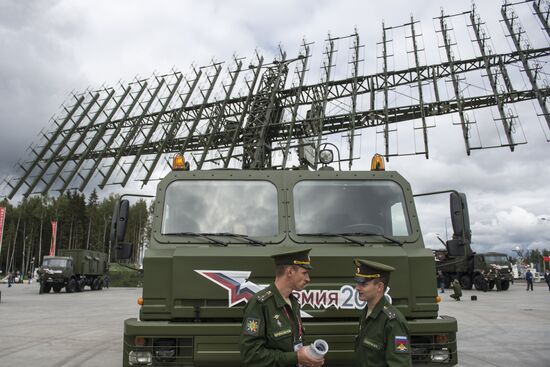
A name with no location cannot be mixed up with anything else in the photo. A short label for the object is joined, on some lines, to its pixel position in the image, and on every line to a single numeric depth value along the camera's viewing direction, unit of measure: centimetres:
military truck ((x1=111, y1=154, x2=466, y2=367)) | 361
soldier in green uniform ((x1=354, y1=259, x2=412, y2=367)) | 245
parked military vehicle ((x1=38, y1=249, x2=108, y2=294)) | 2500
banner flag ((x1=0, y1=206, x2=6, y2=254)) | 2519
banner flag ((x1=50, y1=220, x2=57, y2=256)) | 3522
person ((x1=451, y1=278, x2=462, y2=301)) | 1986
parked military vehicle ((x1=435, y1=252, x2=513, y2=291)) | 2608
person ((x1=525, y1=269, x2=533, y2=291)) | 2777
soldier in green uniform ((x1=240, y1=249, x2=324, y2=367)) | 240
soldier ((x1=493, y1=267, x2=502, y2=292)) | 2609
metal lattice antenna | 1881
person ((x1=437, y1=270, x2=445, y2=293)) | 2657
